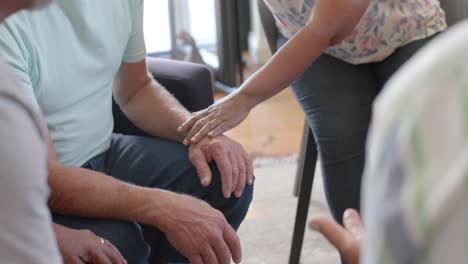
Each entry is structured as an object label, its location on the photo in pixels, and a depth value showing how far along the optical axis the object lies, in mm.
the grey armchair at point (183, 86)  2440
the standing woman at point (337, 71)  2343
